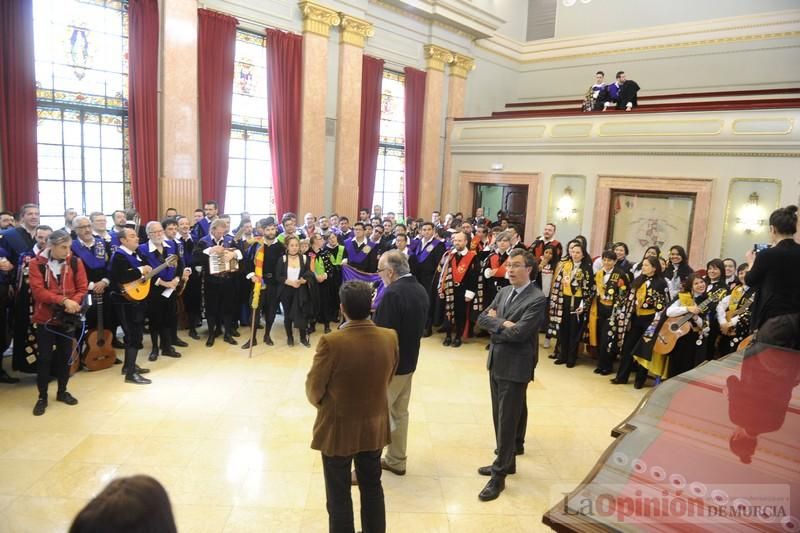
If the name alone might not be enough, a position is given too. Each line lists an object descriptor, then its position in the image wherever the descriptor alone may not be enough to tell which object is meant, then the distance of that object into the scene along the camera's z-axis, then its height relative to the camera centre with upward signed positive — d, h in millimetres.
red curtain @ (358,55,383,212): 12633 +1666
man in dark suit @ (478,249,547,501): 3693 -1033
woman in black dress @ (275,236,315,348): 7324 -1360
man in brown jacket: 2725 -1069
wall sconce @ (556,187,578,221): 12945 -17
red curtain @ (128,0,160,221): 8711 +1344
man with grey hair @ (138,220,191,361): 6164 -1263
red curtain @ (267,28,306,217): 10781 +1681
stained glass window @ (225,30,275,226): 10680 +1077
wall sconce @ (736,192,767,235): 10234 -3
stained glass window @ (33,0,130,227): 8148 +1199
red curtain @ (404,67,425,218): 13844 +1796
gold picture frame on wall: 11406 -176
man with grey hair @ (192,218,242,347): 7094 -1277
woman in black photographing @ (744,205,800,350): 3967 -488
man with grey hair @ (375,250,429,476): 3742 -843
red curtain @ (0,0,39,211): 7359 +986
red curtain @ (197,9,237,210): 9602 +1717
